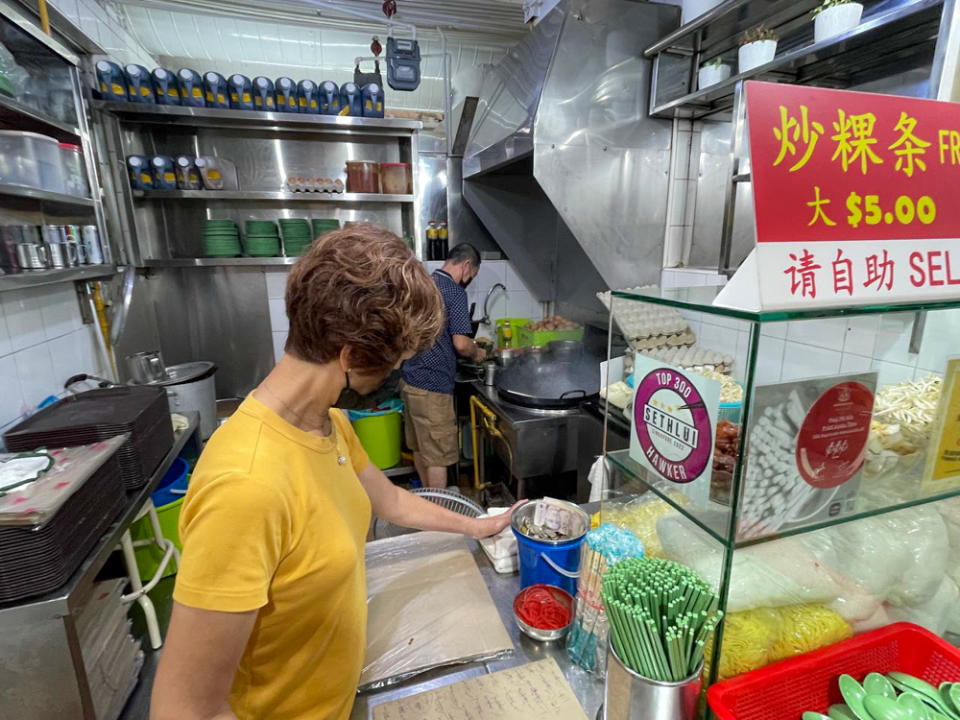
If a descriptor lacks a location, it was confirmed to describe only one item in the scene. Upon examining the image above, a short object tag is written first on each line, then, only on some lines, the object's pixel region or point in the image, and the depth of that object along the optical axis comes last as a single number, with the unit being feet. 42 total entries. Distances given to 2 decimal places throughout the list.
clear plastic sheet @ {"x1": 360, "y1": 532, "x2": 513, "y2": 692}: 2.82
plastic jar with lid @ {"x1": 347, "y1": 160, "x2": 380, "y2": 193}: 10.15
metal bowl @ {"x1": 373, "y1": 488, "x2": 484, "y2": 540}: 4.53
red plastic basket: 2.03
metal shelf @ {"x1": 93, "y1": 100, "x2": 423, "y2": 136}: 8.74
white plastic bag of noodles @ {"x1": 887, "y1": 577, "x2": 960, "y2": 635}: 2.50
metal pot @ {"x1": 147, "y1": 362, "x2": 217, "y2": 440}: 7.42
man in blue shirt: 8.92
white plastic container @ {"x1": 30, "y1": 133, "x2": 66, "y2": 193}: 5.73
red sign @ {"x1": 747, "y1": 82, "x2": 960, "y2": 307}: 1.76
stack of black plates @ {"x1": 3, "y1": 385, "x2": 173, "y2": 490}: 4.30
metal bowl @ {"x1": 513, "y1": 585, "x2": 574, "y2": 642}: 2.86
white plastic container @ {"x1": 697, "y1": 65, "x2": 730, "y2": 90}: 6.50
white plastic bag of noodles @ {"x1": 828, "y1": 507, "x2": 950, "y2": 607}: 2.39
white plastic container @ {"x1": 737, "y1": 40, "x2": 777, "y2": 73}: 5.60
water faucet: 11.91
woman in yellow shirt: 1.99
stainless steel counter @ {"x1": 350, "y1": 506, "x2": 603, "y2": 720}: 2.55
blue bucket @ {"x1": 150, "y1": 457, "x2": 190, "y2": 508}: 5.35
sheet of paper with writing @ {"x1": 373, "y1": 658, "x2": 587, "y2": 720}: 2.41
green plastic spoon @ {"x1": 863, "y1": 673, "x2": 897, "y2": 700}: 2.12
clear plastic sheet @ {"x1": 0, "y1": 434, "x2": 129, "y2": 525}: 3.05
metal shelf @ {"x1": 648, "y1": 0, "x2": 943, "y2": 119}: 4.45
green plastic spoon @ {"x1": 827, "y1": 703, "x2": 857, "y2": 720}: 2.03
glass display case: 1.98
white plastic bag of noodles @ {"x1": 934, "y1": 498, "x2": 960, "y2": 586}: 2.62
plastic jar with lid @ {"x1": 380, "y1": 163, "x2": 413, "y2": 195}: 10.35
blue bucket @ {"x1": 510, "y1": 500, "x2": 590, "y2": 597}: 2.95
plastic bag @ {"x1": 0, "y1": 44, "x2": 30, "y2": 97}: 4.97
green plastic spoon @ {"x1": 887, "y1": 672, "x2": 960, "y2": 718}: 2.02
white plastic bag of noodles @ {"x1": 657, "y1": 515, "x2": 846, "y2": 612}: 2.15
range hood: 7.04
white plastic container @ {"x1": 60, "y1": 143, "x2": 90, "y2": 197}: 6.33
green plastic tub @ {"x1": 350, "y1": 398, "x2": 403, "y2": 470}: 10.19
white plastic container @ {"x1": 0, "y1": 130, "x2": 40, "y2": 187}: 5.16
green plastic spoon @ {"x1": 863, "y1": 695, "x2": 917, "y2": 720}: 1.98
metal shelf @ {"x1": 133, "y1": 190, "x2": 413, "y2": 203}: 9.26
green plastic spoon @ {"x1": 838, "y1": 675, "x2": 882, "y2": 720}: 2.02
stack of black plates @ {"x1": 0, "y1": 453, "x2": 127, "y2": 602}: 3.02
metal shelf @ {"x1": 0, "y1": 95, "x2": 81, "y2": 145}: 5.08
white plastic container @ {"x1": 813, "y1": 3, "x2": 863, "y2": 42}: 4.67
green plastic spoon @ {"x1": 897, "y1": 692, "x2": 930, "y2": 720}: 1.97
